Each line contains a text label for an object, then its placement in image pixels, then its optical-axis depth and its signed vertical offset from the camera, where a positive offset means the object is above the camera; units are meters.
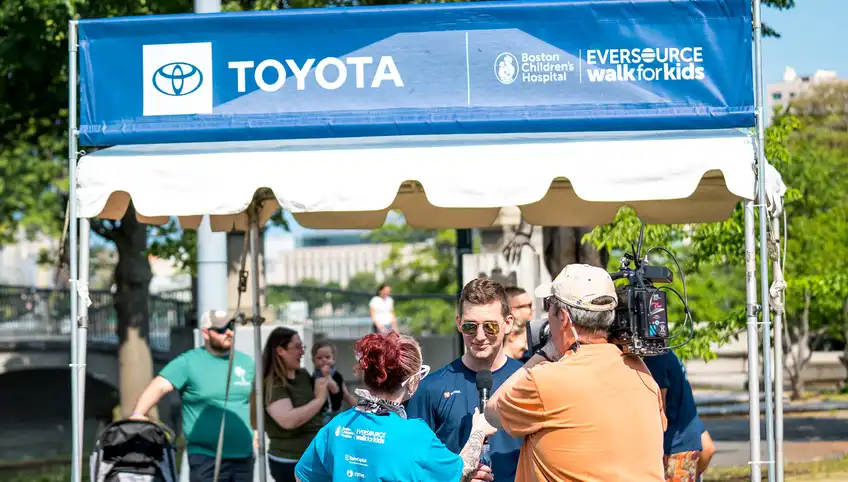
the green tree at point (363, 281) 98.69 -1.25
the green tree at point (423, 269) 34.28 -0.12
